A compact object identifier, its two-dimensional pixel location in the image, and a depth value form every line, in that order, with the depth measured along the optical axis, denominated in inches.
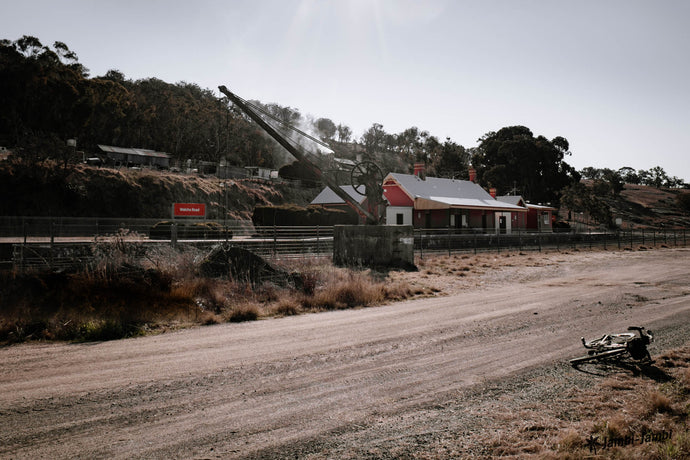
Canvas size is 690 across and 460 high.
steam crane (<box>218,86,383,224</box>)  911.0
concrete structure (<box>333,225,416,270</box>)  767.1
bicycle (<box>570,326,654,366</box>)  246.1
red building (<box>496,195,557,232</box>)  2129.7
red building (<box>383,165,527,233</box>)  1721.2
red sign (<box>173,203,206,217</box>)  1037.2
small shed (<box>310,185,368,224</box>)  1797.5
